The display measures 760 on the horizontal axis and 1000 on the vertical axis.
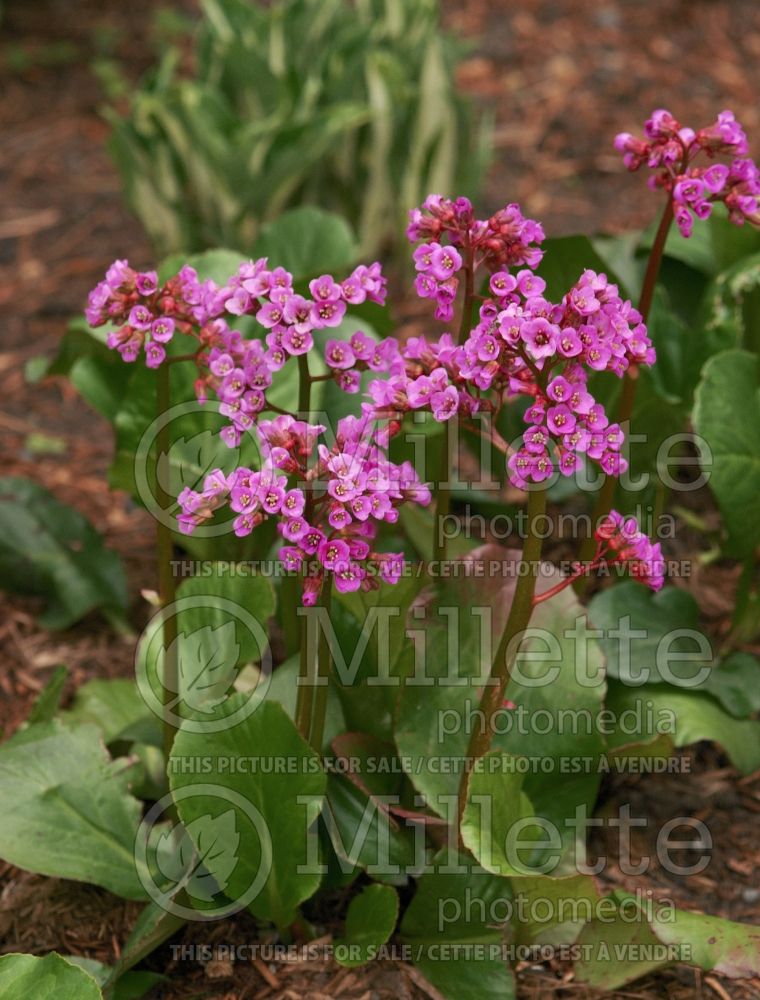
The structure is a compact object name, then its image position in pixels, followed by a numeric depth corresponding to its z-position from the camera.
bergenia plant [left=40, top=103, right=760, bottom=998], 1.62
